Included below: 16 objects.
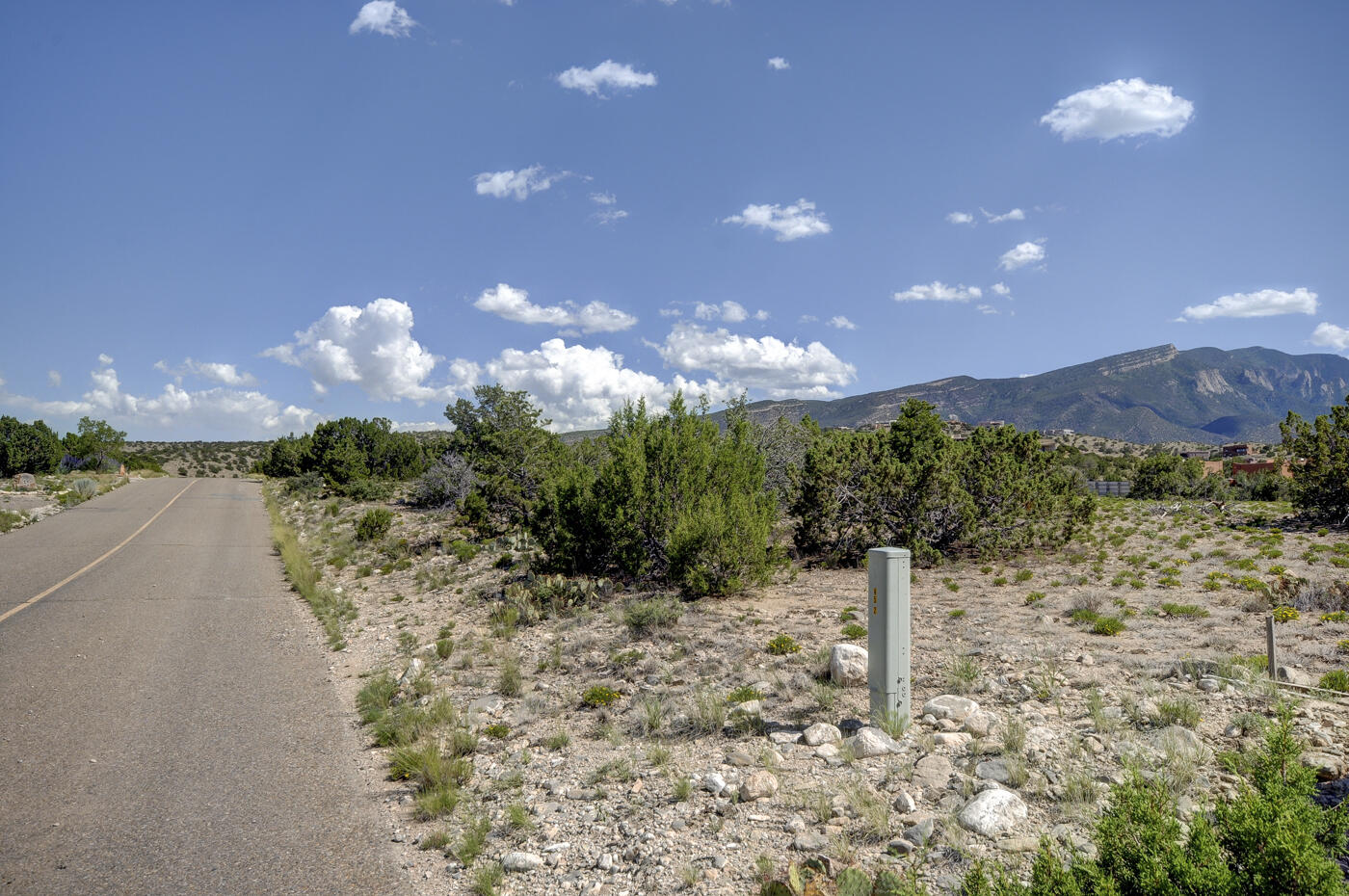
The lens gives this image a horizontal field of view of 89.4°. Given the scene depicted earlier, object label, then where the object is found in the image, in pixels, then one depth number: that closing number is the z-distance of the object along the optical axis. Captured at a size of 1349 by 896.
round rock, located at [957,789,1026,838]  4.00
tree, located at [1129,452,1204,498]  43.47
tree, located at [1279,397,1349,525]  22.72
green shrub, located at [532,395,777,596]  12.09
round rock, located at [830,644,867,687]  6.85
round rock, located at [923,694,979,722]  5.81
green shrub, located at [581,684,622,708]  7.14
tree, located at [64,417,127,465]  60.69
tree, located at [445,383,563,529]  22.88
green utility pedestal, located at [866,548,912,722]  5.46
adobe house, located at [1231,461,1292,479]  43.66
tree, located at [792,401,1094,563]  16.31
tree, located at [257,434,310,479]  46.91
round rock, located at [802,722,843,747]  5.54
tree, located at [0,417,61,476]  49.00
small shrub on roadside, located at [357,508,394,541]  21.12
